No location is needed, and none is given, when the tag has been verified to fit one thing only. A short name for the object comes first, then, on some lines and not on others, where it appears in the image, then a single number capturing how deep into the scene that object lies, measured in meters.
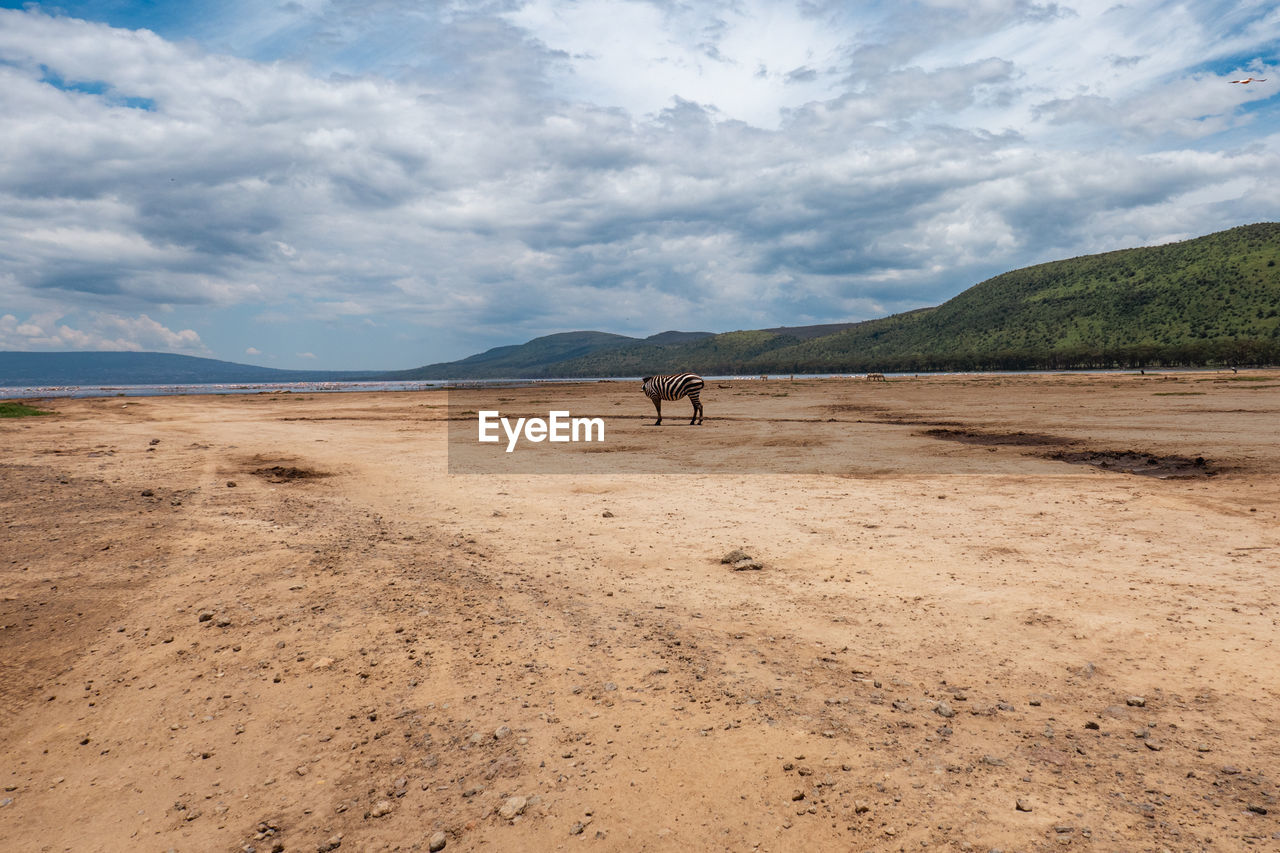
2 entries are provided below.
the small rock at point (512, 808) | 3.49
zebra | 28.00
